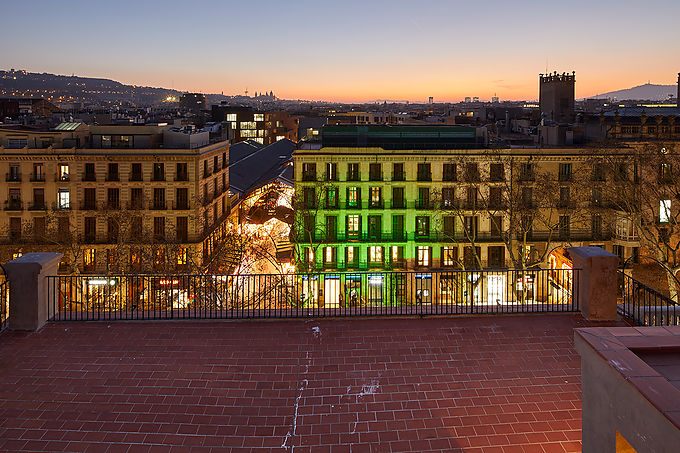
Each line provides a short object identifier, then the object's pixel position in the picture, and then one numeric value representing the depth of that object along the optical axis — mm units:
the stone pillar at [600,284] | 11000
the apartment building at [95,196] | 36750
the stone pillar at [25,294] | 10484
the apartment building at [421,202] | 37875
